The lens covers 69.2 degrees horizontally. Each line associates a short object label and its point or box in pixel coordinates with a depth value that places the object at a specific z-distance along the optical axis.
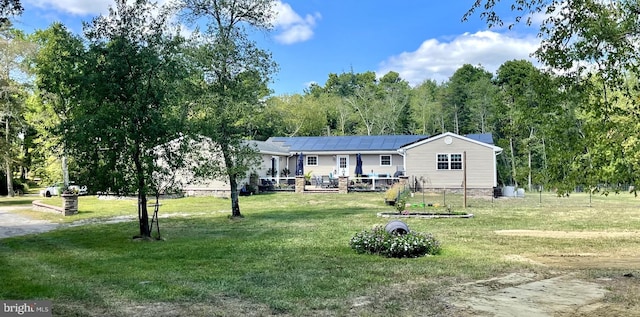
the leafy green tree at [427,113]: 53.97
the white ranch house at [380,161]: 27.75
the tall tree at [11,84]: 29.67
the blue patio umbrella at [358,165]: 30.92
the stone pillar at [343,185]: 28.02
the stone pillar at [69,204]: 17.88
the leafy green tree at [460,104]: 52.47
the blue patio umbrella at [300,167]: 32.19
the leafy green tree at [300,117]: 54.50
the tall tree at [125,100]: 10.63
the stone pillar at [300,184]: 28.55
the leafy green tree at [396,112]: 56.22
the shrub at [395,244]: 8.80
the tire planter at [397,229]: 9.39
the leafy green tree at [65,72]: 10.59
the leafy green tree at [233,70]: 15.55
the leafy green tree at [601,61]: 4.49
